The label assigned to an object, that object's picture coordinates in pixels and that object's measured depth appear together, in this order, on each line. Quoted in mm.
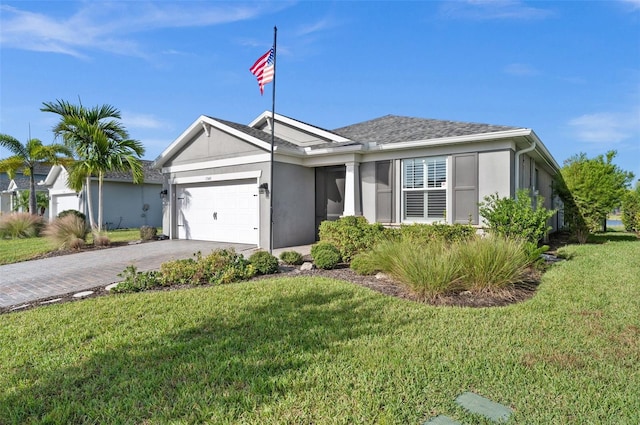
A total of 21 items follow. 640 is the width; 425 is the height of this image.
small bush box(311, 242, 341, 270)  8180
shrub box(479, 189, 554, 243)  8516
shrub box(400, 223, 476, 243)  8648
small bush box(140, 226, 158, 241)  14266
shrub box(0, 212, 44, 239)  16359
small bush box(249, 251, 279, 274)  7727
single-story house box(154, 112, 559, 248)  10055
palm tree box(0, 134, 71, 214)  19734
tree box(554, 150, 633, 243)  12984
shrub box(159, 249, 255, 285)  7012
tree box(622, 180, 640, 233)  17102
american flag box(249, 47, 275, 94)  10102
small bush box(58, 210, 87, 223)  16478
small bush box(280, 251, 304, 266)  8750
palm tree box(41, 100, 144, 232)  13555
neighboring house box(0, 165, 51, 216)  29031
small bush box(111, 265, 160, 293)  6460
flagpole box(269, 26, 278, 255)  9977
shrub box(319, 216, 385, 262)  8805
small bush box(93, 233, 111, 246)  12628
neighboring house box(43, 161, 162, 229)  21047
